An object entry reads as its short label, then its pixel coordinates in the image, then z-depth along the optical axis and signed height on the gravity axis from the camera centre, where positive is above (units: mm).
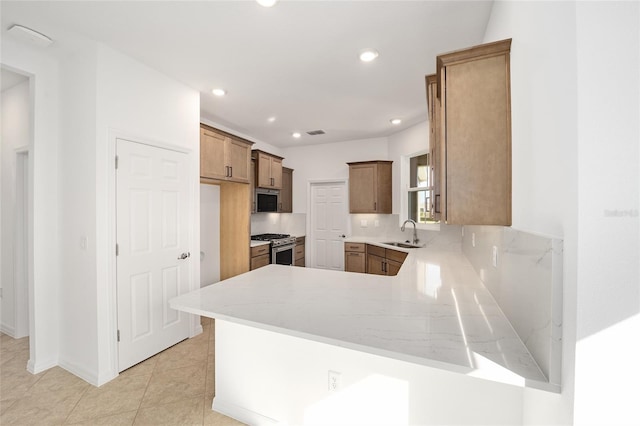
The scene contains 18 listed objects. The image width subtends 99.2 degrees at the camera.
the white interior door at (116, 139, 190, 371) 2311 -334
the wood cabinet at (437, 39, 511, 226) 1320 +379
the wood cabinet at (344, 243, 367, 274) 4713 -823
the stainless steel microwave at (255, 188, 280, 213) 4562 +198
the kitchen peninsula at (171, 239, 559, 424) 1044 -527
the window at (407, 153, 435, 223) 4301 +344
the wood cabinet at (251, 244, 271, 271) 4078 -699
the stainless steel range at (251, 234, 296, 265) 4594 -629
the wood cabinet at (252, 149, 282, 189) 4469 +715
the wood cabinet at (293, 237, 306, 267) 5344 -840
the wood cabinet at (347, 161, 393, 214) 4797 +400
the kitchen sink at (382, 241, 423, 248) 4292 -552
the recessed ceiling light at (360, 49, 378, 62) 2232 +1306
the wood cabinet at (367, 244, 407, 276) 3957 -775
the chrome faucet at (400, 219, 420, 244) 4320 -395
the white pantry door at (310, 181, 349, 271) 5438 -255
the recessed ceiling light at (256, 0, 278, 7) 1674 +1291
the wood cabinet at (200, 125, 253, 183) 3256 +711
